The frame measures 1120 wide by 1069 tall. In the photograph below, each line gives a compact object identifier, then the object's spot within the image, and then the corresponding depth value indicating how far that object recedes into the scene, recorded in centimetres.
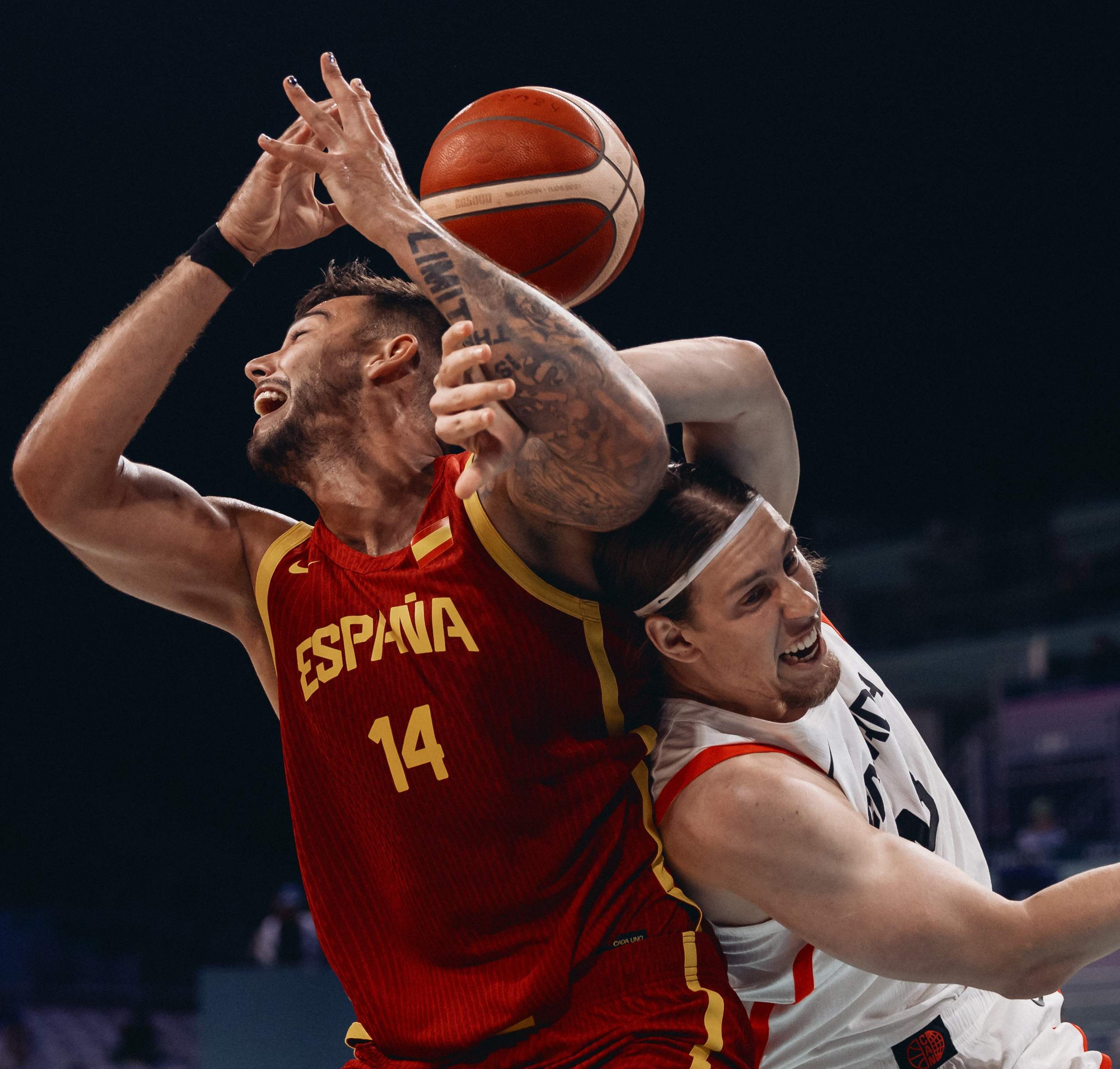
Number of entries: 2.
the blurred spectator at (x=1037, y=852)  769
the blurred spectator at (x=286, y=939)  816
